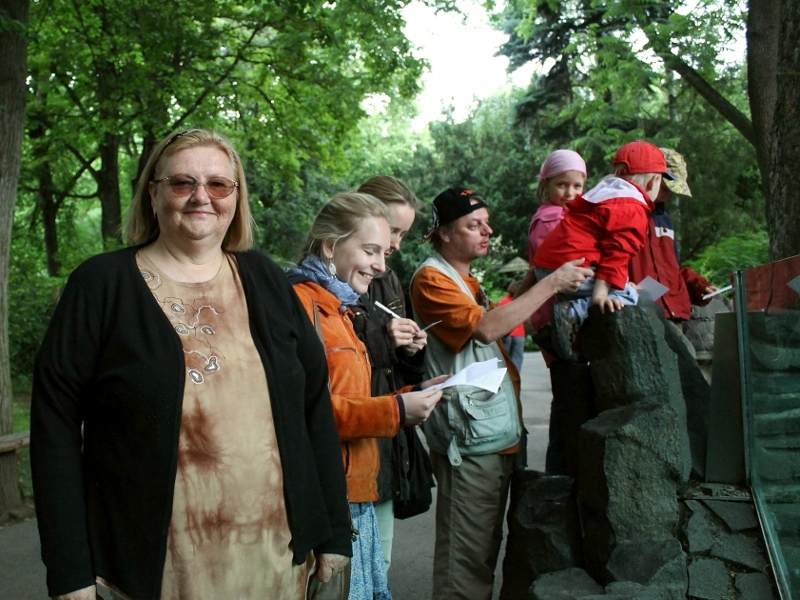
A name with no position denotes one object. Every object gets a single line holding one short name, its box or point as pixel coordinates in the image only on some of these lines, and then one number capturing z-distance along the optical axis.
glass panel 2.84
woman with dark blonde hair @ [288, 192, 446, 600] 2.89
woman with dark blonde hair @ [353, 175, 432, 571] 3.25
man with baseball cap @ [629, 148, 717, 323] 4.29
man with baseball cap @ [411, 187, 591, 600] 3.75
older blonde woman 2.14
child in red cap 3.68
